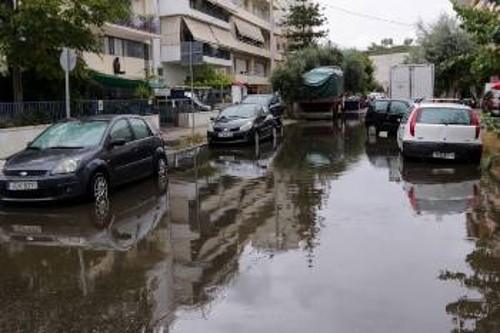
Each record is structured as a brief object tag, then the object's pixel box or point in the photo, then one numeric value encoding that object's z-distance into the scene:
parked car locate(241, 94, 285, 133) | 31.51
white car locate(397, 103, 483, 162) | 17.48
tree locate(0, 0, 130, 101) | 19.55
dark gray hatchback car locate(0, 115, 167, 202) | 11.59
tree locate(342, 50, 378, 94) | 61.12
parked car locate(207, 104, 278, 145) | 24.16
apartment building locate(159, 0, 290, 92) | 52.47
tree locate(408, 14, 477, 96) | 53.62
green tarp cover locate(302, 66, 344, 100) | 43.09
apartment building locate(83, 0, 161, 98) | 35.60
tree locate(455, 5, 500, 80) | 12.71
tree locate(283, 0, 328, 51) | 80.94
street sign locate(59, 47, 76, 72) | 17.11
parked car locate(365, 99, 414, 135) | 27.91
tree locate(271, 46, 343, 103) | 45.66
